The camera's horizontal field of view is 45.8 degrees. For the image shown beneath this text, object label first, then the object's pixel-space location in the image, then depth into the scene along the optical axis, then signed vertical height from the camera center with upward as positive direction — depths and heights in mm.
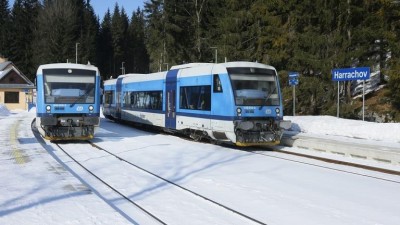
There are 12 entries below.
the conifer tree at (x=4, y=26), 96750 +15100
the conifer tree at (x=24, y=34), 95625 +12735
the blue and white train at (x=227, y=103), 16031 -289
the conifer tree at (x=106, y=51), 113306 +10866
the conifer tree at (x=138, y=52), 122312 +11172
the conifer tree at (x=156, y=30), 53219 +7298
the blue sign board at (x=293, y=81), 23523 +679
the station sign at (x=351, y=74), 20203 +921
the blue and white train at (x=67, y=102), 17344 -257
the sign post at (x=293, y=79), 23562 +784
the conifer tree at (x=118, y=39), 117750 +14228
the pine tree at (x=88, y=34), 92250 +13028
